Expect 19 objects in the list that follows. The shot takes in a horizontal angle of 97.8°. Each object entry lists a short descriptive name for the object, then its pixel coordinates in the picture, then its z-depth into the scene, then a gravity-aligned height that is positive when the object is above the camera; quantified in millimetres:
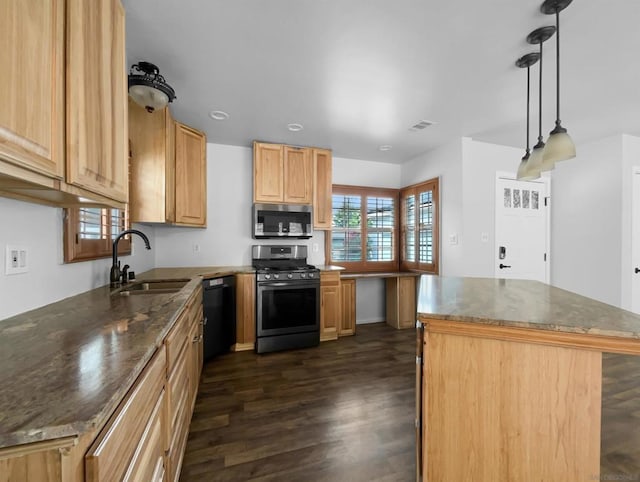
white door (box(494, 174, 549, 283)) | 3615 +152
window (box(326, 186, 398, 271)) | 4184 +171
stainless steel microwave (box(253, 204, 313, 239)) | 3559 +243
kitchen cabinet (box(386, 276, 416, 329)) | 3951 -882
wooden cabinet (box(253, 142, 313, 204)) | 3441 +824
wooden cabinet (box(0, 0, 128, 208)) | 725 +445
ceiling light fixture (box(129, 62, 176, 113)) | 1761 +970
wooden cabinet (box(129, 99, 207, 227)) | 2400 +642
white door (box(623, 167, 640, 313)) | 3252 -163
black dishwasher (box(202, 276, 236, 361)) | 2746 -791
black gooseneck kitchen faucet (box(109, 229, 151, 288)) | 2005 -207
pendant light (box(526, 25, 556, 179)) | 1643 +606
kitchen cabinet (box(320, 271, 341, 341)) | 3465 -809
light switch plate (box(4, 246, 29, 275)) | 1183 -97
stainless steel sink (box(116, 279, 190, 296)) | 1884 -368
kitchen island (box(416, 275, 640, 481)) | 1138 -643
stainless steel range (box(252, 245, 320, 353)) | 3105 -781
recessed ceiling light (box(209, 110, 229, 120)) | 2752 +1251
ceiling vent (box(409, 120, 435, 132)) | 2943 +1245
